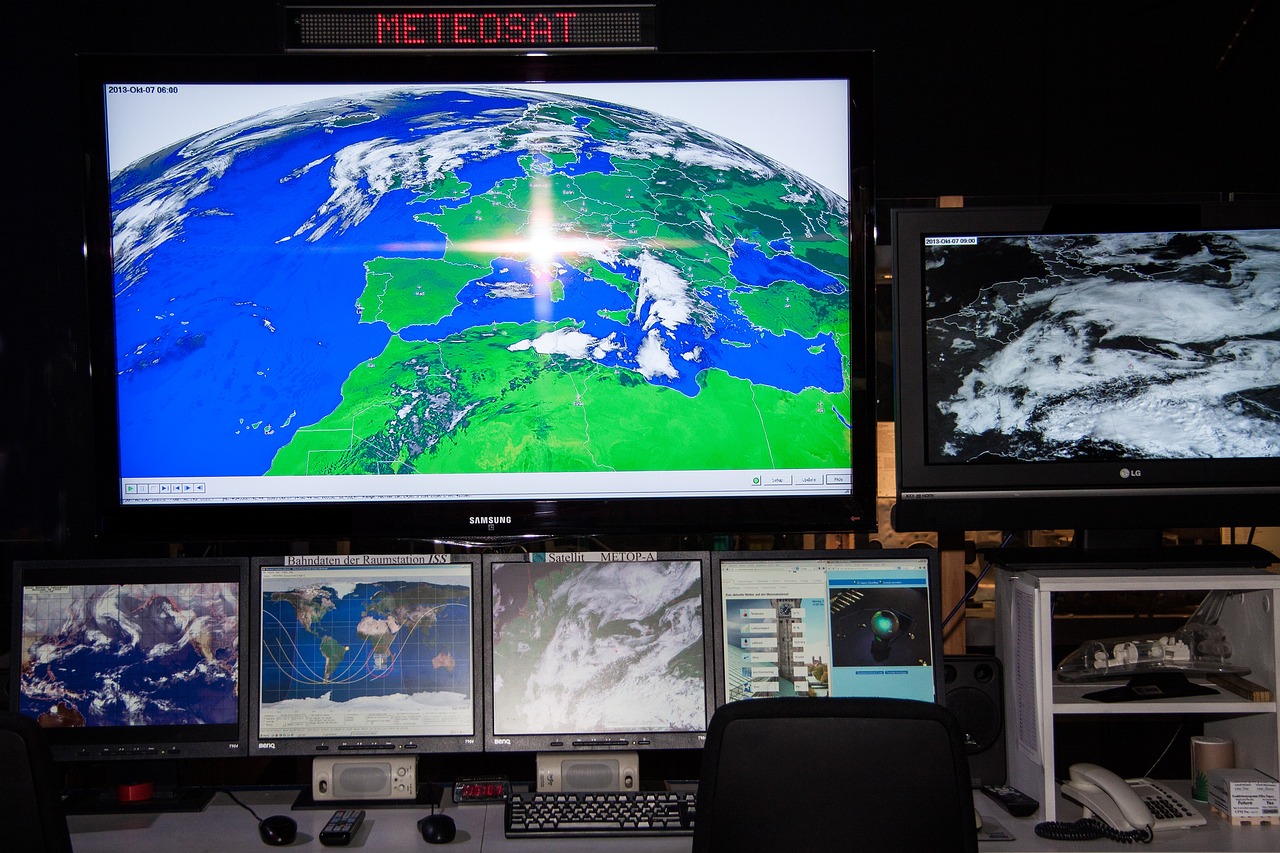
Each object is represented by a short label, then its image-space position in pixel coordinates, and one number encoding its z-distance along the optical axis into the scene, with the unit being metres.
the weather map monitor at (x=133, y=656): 1.87
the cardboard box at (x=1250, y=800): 1.77
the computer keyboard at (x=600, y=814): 1.69
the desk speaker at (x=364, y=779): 1.87
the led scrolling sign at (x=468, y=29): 2.05
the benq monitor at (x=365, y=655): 1.88
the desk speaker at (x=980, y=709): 1.93
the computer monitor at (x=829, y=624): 1.91
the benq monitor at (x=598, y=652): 1.89
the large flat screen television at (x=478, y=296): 1.98
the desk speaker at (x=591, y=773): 1.88
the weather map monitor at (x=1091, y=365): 1.93
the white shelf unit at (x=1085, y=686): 1.79
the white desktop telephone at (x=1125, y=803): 1.69
